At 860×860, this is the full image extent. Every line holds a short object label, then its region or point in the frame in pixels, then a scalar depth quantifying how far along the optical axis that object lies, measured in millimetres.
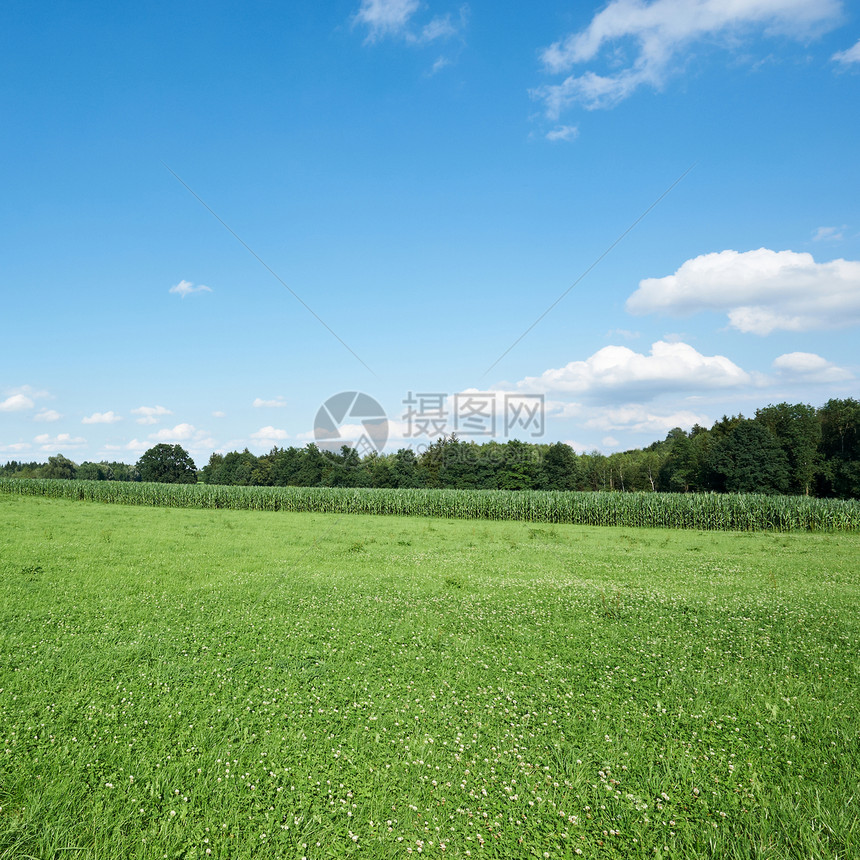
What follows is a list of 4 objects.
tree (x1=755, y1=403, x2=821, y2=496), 73750
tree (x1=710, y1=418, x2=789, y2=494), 71812
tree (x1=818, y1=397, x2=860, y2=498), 68312
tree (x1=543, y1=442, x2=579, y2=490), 90312
